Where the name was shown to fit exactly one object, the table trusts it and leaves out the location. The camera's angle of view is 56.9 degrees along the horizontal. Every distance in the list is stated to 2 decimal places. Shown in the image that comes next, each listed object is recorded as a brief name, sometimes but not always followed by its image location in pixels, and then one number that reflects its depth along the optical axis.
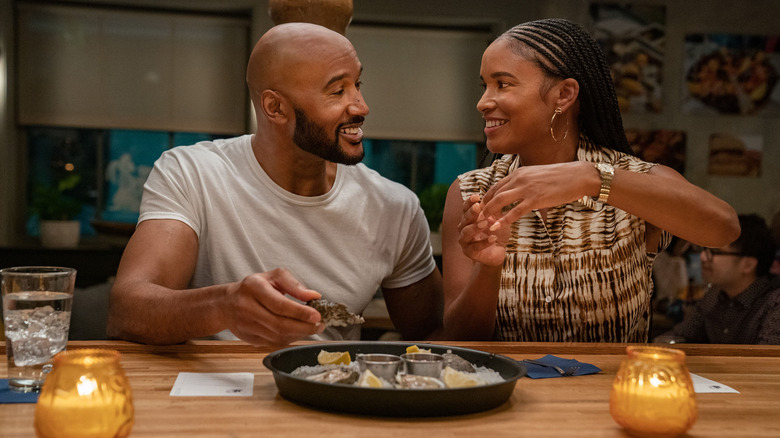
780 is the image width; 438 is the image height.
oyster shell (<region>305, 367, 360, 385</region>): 1.02
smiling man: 1.82
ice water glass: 1.07
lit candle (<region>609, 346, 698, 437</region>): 0.92
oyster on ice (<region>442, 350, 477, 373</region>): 1.14
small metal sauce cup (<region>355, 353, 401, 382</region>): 1.04
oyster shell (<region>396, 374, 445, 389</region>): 1.00
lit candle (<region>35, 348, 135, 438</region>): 0.82
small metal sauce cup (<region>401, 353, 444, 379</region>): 1.06
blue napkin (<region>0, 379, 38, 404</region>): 1.03
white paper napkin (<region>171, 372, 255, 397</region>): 1.10
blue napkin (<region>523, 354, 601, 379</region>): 1.27
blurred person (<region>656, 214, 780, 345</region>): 3.14
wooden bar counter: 0.94
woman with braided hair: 1.61
